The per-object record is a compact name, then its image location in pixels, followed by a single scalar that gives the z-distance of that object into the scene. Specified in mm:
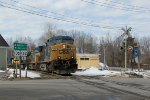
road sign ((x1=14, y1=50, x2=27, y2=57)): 35778
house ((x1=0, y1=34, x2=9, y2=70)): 56469
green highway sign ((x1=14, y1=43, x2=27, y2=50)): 35688
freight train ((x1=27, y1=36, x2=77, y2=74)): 42188
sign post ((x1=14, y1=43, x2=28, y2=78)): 35697
